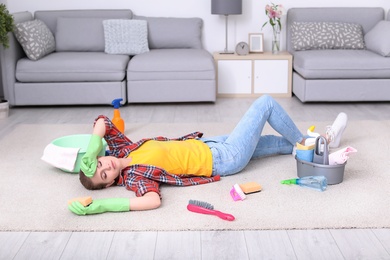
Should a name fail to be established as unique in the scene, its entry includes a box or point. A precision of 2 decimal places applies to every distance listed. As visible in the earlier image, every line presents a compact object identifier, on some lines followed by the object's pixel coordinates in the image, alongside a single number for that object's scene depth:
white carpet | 2.69
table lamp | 5.72
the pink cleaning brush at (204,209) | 2.72
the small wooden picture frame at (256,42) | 6.00
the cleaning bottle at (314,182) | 3.05
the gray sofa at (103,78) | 5.27
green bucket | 3.46
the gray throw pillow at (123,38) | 5.66
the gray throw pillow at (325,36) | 5.69
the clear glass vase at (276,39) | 5.94
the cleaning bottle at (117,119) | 4.31
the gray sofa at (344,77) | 5.21
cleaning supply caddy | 3.08
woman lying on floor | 2.85
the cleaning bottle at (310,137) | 3.36
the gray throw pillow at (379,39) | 5.30
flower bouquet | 5.83
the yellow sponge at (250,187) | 3.04
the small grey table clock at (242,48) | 5.82
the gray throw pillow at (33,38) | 5.23
